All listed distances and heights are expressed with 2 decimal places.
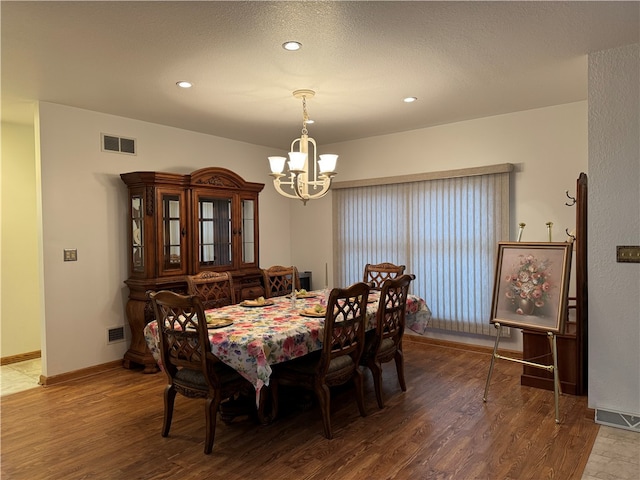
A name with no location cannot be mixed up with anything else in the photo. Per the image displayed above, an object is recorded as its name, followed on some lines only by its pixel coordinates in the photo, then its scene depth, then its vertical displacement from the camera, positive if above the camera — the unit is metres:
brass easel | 2.99 -0.97
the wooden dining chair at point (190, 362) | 2.58 -0.79
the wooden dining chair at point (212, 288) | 3.68 -0.48
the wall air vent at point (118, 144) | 4.43 +0.90
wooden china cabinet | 4.35 -0.03
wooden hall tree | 3.45 -0.91
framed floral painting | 3.19 -0.43
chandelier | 3.39 +0.50
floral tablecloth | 2.54 -0.64
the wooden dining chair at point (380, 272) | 4.45 -0.43
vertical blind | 4.73 -0.07
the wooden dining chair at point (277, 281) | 4.28 -0.50
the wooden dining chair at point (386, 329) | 3.26 -0.77
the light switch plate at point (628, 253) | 2.90 -0.17
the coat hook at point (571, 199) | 4.16 +0.26
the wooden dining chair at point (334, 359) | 2.82 -0.88
